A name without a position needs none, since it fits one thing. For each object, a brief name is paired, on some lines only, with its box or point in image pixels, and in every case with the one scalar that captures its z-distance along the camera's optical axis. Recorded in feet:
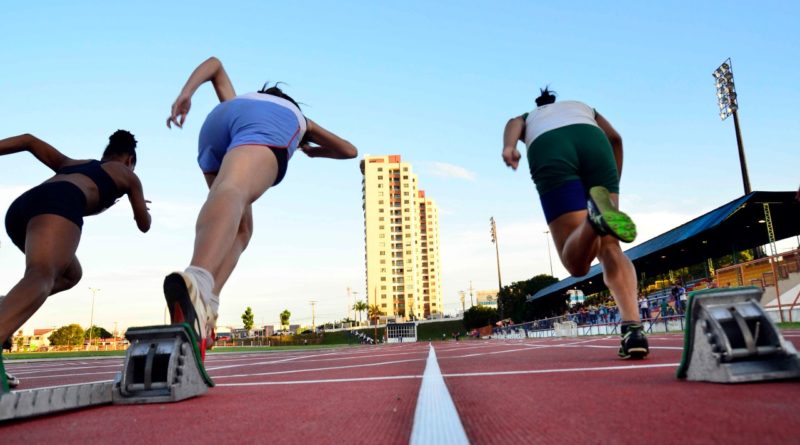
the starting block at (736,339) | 5.14
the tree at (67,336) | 322.34
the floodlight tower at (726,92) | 93.30
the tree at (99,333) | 391.98
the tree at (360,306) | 422.41
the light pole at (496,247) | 203.89
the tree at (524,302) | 210.20
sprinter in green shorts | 9.29
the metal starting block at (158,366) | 6.07
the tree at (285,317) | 438.73
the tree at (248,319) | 416.13
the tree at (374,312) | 384.76
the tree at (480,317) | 283.22
